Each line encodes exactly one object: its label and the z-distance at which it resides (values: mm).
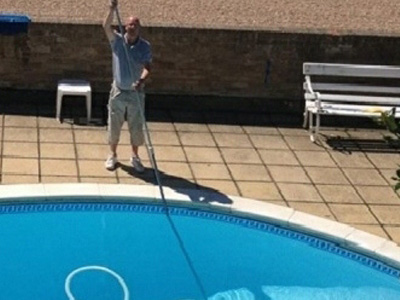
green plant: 5109
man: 8039
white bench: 9820
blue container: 9836
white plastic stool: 9641
